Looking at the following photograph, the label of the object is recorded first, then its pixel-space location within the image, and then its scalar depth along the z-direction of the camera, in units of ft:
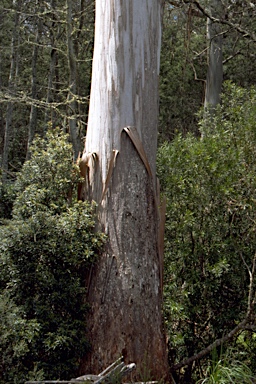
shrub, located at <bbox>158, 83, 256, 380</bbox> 18.69
